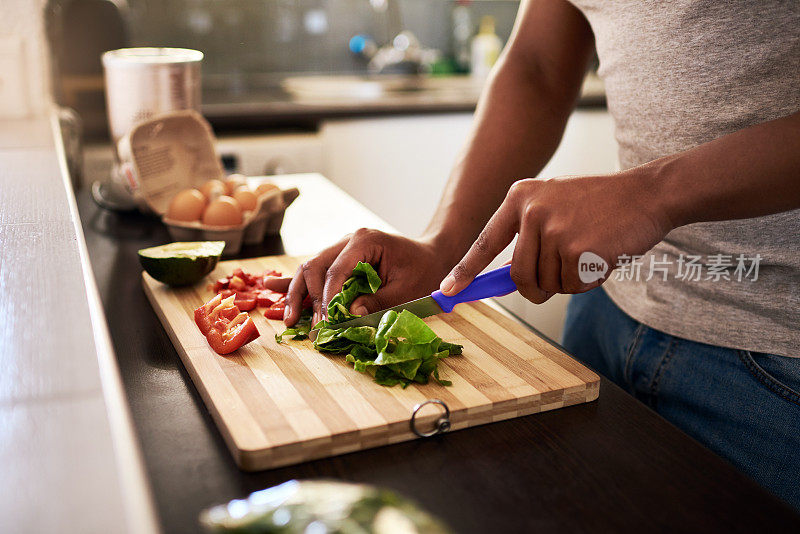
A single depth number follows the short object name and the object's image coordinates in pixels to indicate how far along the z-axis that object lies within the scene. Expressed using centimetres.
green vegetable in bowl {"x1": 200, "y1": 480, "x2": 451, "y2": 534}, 48
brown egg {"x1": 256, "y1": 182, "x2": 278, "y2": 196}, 153
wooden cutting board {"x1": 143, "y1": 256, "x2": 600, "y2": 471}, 78
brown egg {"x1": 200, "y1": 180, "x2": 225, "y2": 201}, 147
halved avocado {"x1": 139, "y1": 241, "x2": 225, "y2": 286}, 116
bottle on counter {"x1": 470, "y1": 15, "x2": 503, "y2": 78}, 390
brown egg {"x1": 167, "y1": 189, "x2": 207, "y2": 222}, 141
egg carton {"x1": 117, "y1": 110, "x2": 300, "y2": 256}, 148
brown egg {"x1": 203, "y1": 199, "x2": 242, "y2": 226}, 140
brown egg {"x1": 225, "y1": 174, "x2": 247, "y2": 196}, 153
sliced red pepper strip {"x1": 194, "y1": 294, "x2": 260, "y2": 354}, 96
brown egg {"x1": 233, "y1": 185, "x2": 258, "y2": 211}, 148
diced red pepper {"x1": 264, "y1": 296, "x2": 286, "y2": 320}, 111
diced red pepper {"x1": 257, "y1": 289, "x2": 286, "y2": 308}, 115
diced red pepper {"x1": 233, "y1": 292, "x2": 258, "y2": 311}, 113
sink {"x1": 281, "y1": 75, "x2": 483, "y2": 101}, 378
